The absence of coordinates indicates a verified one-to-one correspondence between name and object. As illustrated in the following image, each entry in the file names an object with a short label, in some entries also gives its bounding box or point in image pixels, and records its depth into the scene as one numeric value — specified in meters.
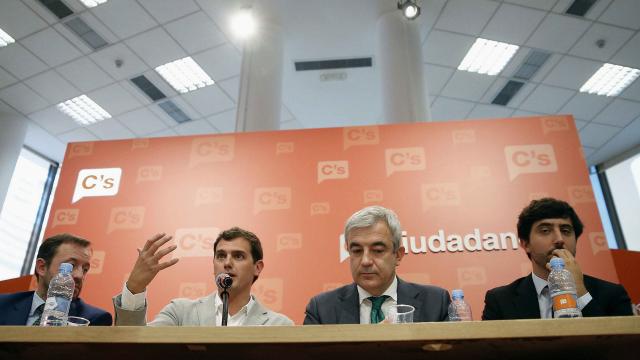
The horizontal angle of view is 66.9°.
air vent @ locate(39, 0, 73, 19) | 4.94
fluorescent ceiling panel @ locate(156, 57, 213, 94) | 5.80
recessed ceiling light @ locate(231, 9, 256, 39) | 5.19
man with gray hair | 1.87
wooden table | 0.89
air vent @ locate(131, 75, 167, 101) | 5.93
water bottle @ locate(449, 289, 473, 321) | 1.65
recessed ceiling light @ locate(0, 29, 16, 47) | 5.30
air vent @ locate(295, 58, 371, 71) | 5.99
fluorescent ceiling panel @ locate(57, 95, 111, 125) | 6.21
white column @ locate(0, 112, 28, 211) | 6.23
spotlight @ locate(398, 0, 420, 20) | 4.66
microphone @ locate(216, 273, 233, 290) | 1.48
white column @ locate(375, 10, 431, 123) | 4.57
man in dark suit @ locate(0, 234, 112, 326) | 2.21
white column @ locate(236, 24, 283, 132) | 4.61
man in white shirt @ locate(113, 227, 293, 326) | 2.12
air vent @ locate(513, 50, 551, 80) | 5.60
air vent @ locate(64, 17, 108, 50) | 5.18
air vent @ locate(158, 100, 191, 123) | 6.32
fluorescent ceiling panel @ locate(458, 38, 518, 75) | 5.54
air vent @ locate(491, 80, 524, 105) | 6.02
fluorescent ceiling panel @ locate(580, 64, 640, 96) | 5.81
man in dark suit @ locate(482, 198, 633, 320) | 1.93
